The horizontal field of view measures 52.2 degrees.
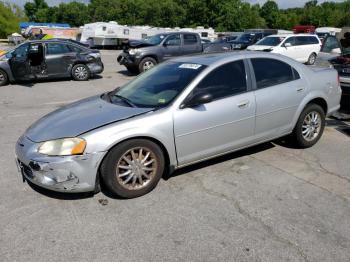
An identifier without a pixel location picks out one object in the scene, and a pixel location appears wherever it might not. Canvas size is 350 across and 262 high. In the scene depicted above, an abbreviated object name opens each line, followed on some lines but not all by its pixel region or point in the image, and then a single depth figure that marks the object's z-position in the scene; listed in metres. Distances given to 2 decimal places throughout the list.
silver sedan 3.59
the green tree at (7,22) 65.06
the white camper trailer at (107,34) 34.47
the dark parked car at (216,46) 18.76
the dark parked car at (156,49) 14.20
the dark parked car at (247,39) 23.08
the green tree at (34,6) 112.84
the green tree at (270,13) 95.62
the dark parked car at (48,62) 12.02
